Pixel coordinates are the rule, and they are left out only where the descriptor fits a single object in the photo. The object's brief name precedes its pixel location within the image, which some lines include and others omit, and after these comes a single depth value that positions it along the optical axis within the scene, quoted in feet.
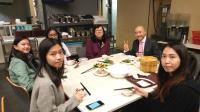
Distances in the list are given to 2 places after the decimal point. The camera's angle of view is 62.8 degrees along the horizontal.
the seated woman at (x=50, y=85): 3.57
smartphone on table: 3.94
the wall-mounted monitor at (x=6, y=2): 15.74
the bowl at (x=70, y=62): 6.98
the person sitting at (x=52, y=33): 8.50
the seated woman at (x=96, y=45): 9.19
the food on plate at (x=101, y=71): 5.95
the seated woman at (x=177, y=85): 3.60
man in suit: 8.49
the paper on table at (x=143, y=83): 5.09
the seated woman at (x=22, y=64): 5.24
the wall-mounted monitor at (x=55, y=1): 12.73
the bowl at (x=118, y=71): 5.61
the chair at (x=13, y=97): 4.64
